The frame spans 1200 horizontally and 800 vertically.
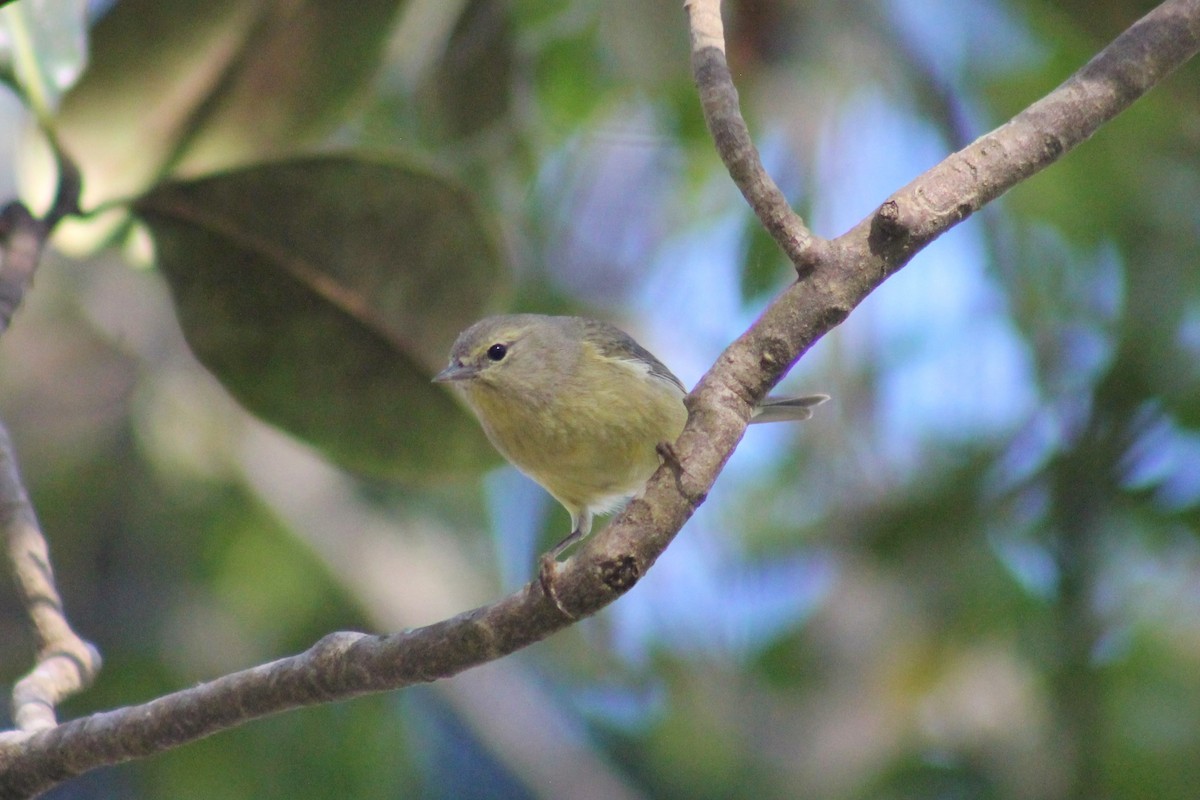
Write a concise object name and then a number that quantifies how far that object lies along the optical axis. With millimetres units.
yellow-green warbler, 6770
